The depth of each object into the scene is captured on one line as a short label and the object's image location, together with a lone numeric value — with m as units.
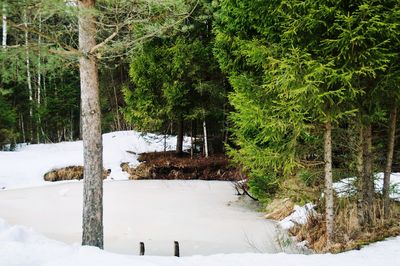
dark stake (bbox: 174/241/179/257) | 5.91
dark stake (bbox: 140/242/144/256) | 5.84
